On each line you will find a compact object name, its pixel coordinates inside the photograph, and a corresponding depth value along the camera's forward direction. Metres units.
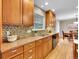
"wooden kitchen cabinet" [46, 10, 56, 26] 3.31
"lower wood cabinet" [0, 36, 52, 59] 0.87
